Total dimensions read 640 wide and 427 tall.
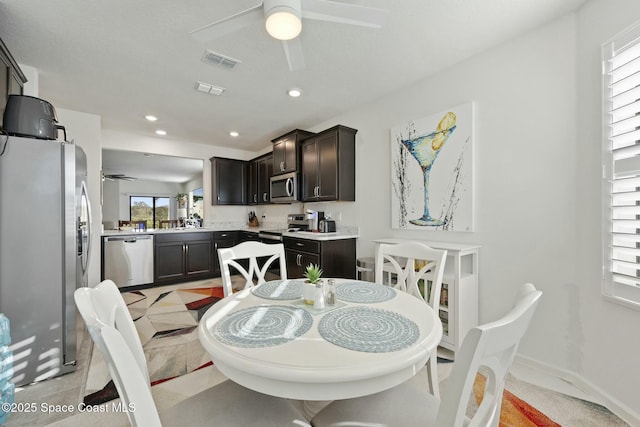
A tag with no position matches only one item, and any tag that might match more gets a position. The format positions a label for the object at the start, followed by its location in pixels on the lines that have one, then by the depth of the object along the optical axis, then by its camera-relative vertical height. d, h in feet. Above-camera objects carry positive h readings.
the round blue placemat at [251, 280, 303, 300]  4.57 -1.42
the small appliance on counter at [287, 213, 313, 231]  13.56 -0.56
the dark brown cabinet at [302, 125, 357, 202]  11.13 +2.00
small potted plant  4.08 -1.12
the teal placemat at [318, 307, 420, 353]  2.92 -1.44
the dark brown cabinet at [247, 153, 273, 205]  16.06 +2.01
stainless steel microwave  13.15 +1.20
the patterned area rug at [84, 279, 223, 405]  6.38 -3.92
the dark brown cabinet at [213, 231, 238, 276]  15.98 -1.77
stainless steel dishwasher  13.15 -2.38
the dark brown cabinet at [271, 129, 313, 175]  13.05 +3.03
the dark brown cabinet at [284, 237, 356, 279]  10.46 -1.83
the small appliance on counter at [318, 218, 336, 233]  11.92 -0.66
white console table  6.97 -2.24
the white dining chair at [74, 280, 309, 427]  2.01 -1.61
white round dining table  2.51 -1.46
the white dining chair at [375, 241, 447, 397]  5.08 -1.23
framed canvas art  7.76 +1.23
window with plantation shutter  4.91 +0.78
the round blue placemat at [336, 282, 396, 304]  4.41 -1.44
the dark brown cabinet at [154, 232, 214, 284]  14.38 -2.49
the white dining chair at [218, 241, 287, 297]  5.87 -1.03
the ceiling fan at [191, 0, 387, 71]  4.27 +3.24
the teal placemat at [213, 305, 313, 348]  3.02 -1.44
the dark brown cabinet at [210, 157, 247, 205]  16.87 +1.96
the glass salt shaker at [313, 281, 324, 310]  3.99 -1.30
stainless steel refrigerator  6.06 -0.93
